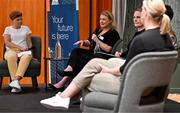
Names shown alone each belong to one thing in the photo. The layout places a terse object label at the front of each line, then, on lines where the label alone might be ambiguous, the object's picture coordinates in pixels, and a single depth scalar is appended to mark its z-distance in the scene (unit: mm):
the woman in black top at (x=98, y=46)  5891
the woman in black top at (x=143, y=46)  3412
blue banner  6973
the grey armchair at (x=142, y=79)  3221
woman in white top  6543
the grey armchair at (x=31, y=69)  6645
